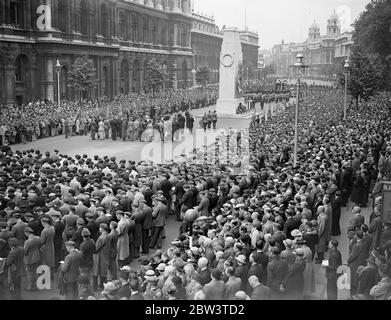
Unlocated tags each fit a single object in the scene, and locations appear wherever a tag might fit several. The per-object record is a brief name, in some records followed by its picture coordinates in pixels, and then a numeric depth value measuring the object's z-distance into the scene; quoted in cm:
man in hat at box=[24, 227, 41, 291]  1052
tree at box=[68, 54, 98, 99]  4294
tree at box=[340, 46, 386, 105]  4331
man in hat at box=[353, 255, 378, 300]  902
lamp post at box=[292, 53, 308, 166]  1736
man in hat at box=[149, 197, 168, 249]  1328
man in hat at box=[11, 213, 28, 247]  1087
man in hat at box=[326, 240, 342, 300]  988
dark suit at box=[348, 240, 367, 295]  1037
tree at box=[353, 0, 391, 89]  5272
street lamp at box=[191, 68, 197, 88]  7752
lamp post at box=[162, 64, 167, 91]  6350
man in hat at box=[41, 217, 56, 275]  1093
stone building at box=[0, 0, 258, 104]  3912
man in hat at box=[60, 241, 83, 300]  970
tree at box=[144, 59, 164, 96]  6044
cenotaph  4237
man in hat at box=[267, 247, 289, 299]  924
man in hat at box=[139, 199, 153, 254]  1292
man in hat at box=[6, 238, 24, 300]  990
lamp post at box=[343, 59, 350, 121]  3310
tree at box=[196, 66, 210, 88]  8075
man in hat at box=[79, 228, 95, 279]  1041
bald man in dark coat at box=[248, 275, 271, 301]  788
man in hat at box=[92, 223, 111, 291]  1069
